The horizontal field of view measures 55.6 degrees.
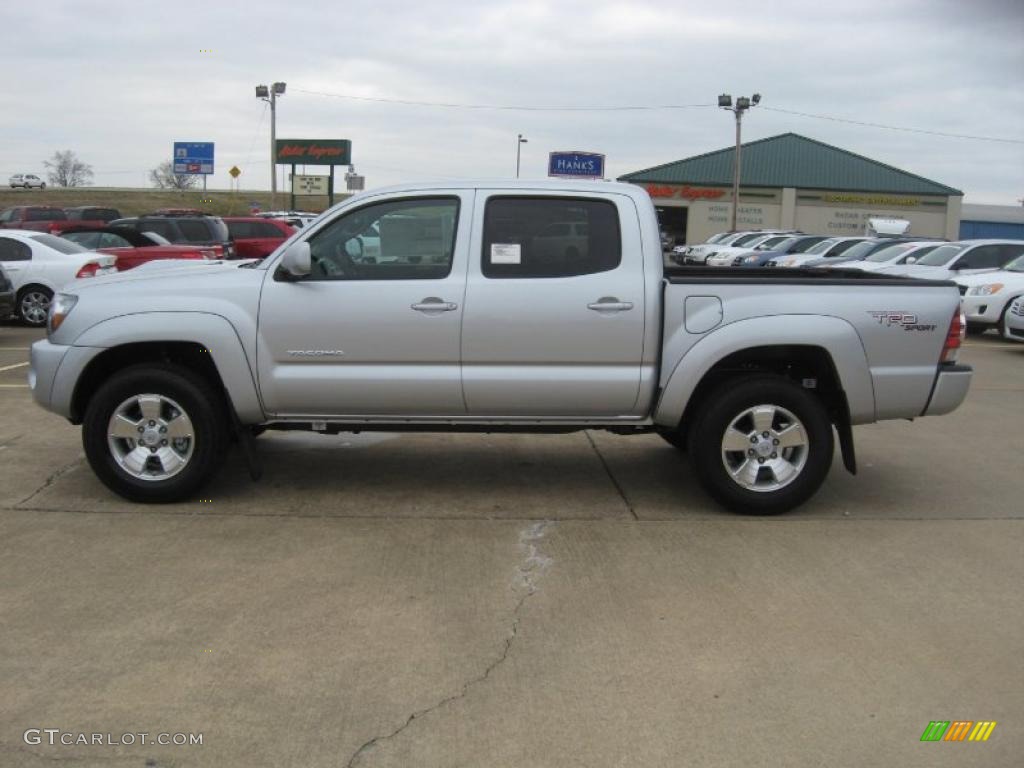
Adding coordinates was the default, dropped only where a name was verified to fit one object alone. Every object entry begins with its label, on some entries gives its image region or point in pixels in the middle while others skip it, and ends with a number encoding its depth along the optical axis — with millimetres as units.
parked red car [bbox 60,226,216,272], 15859
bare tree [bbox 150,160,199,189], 106375
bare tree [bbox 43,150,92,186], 109125
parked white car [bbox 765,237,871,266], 25109
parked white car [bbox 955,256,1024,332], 14797
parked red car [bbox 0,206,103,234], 32753
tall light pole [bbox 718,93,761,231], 42272
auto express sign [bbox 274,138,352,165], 48656
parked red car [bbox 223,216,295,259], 21231
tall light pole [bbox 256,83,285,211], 41712
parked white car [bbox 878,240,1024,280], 16812
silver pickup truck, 5586
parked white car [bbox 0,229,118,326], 15023
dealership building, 51750
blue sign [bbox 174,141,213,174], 65938
